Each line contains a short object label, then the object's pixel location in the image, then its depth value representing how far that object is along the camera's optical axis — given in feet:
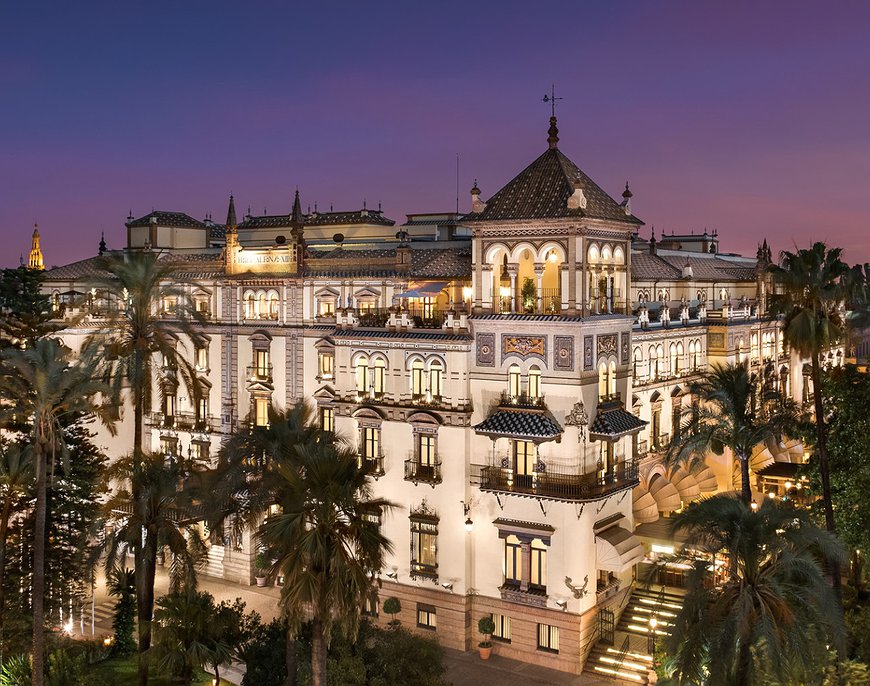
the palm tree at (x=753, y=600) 71.31
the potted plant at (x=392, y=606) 133.39
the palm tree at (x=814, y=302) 112.78
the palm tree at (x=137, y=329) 115.24
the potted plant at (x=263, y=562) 83.42
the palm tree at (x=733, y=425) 127.24
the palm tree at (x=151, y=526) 102.94
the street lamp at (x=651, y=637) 122.32
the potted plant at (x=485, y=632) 127.44
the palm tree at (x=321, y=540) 81.00
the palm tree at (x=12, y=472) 107.14
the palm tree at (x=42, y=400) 97.45
